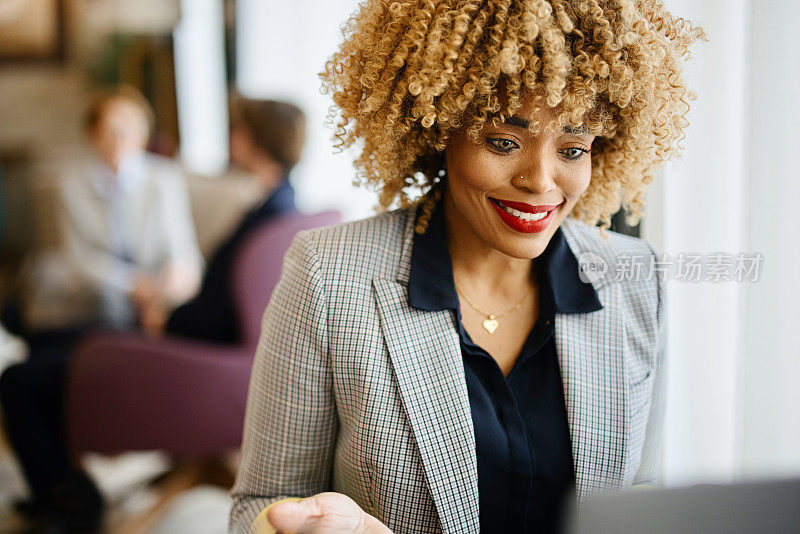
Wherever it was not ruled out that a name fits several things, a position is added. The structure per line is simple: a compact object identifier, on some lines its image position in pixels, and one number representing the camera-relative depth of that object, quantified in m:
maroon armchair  1.94
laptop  0.62
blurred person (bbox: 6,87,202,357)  2.89
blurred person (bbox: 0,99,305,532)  2.10
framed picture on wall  4.71
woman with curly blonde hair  0.90
